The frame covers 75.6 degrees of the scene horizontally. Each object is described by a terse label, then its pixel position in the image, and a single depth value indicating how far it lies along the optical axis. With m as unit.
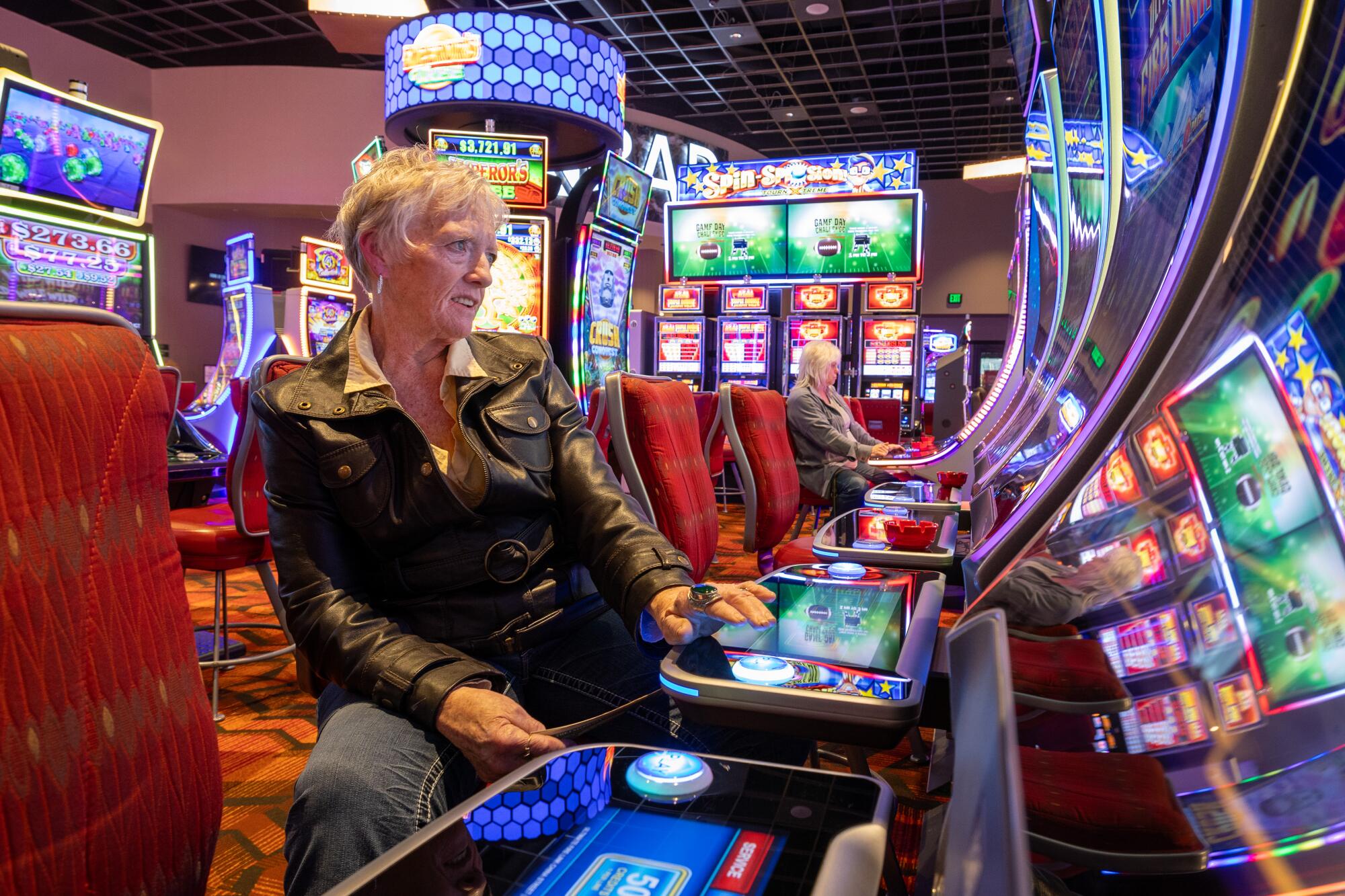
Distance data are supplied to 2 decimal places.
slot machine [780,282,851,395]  8.56
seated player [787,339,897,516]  4.14
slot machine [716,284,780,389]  8.68
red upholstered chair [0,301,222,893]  0.60
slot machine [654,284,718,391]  8.86
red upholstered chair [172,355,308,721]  2.26
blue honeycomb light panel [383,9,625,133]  5.09
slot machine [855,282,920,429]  8.52
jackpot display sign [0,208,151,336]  4.23
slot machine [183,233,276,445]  7.16
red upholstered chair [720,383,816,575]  2.62
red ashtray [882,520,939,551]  1.42
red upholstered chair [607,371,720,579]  1.77
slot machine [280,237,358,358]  7.31
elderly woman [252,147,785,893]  0.99
